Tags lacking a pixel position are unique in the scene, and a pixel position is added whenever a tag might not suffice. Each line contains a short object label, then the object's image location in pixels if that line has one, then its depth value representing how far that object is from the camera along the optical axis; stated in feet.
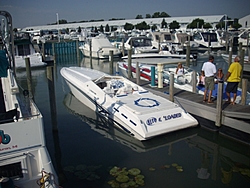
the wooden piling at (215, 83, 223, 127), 25.02
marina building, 235.34
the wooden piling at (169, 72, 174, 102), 30.36
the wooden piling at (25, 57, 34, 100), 35.20
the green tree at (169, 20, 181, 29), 209.26
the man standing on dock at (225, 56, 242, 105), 26.76
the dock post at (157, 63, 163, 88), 35.44
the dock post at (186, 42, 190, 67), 60.20
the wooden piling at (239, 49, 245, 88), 50.34
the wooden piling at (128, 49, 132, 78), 45.39
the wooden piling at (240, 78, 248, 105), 26.99
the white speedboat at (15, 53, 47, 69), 70.54
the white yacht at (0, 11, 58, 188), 14.01
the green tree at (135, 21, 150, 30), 228.37
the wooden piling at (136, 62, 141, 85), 37.81
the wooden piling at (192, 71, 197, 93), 32.65
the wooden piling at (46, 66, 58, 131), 25.86
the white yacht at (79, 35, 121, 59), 88.69
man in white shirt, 27.22
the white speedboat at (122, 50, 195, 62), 57.54
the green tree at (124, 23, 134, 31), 236.22
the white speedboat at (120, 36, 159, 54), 91.90
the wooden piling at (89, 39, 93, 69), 90.45
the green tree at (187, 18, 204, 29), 207.97
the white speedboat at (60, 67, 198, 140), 25.35
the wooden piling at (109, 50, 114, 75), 59.06
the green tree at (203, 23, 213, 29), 200.03
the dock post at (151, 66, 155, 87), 36.58
